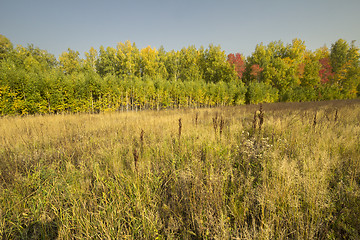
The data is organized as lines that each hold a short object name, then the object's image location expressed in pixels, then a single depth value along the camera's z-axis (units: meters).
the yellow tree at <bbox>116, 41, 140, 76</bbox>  33.03
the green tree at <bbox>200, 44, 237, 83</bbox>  31.28
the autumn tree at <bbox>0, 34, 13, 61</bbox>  31.33
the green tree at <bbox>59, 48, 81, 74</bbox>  38.25
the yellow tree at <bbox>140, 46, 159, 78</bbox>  32.78
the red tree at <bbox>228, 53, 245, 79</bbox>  34.81
